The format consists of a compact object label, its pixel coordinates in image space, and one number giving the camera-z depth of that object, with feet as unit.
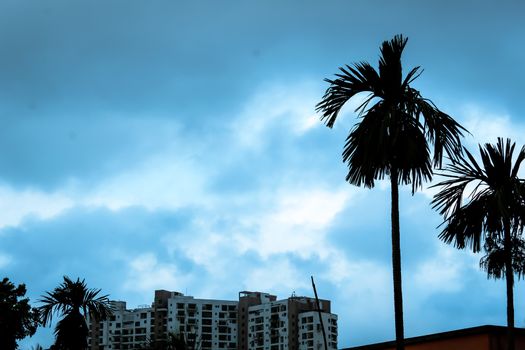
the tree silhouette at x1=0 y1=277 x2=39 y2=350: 179.22
